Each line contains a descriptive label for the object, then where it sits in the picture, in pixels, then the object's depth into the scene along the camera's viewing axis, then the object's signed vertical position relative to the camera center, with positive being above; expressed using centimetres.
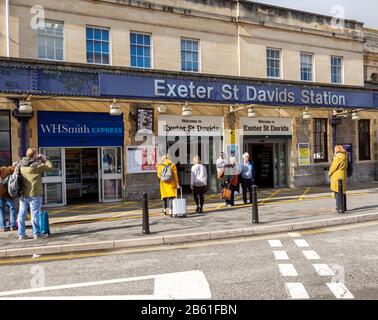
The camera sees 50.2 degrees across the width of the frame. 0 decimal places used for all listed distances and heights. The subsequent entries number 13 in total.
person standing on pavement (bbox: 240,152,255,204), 1323 -48
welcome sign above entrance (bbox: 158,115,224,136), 1591 +145
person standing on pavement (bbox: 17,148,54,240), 873 -55
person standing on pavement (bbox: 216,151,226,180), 1323 -22
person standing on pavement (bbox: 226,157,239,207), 1293 -64
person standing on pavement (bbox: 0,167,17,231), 959 -85
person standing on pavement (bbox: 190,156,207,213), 1170 -56
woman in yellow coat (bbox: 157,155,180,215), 1110 -48
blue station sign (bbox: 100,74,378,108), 1259 +245
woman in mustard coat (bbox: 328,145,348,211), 1107 -35
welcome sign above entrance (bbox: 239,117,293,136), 1784 +151
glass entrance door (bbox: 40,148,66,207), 1400 -56
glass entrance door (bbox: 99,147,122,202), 1498 -40
